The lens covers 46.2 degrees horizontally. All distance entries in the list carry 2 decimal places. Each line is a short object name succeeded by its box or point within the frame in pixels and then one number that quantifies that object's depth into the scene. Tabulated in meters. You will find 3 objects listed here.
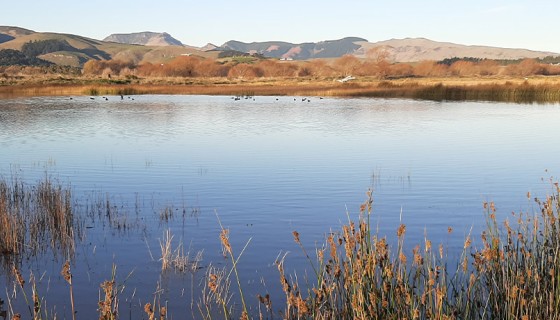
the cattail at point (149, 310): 3.73
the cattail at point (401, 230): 4.29
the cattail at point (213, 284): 4.10
